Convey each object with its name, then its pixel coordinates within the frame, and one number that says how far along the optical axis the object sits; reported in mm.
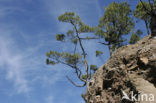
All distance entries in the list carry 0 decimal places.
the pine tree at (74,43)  14867
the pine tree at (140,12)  13544
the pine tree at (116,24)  14211
